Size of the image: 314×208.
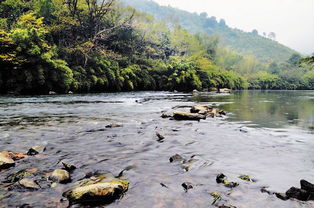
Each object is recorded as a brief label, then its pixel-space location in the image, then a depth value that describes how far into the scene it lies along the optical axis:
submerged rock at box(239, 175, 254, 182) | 4.20
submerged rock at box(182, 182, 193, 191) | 3.82
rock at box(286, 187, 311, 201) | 3.43
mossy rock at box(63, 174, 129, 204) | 3.29
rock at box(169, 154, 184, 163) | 5.19
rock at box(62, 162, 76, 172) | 4.48
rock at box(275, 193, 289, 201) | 3.50
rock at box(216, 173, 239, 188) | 3.94
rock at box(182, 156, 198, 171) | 4.72
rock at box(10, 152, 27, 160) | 5.07
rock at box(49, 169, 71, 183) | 3.96
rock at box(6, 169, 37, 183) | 3.97
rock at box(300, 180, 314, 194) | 3.51
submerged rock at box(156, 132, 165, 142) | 7.11
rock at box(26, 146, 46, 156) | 5.46
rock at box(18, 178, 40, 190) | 3.71
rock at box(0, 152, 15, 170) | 4.48
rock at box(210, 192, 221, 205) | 3.41
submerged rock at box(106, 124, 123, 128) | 9.08
